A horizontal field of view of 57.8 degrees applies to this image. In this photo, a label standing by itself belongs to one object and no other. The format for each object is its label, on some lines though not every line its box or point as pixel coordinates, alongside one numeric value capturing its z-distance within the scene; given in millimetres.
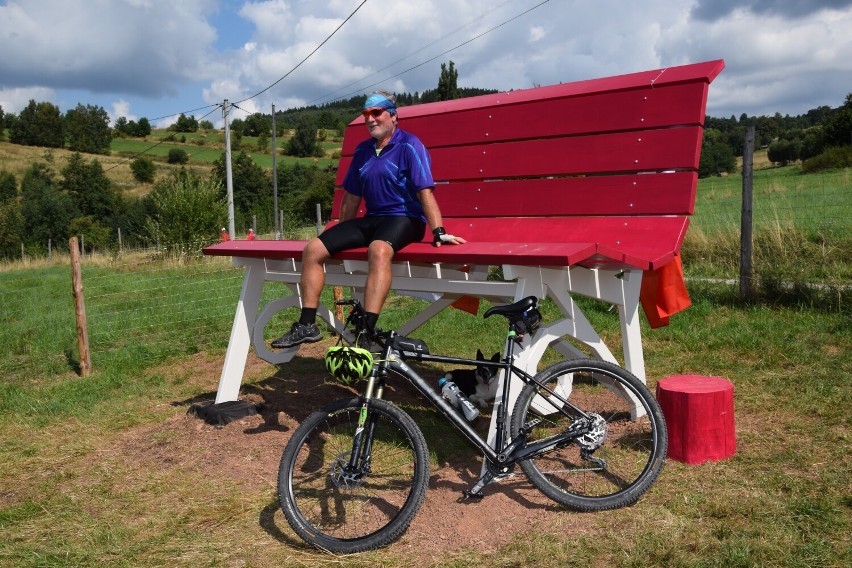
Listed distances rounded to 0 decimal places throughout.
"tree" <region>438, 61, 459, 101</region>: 50469
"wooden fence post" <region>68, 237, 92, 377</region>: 6762
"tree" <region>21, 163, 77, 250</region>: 53906
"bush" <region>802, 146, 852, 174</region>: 30656
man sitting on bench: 4051
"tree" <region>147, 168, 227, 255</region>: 24922
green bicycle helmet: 3098
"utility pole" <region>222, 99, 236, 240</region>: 26047
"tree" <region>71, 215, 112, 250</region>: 50656
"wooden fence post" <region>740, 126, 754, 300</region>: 6926
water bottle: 3395
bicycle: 3115
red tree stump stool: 3600
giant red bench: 3721
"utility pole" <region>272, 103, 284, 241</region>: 38003
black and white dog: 4367
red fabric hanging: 4332
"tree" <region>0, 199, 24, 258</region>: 46438
